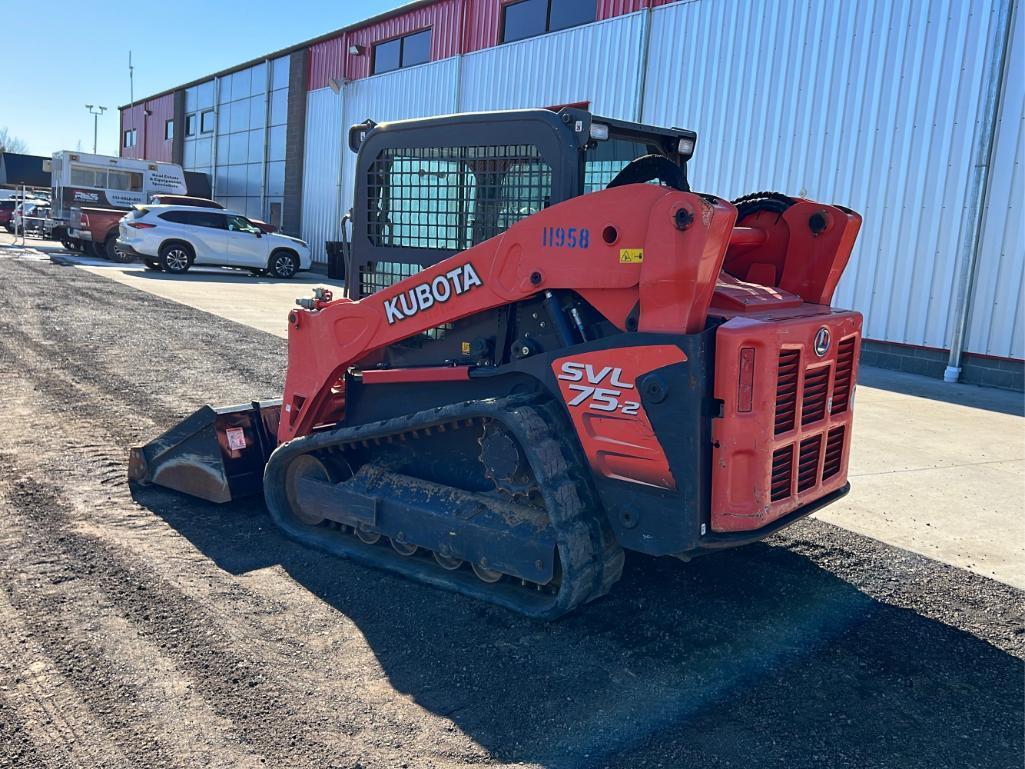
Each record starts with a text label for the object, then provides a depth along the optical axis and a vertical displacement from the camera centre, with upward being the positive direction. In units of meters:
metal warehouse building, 10.91 +2.48
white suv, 20.64 -0.38
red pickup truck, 23.28 -0.31
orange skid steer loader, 3.46 -0.52
